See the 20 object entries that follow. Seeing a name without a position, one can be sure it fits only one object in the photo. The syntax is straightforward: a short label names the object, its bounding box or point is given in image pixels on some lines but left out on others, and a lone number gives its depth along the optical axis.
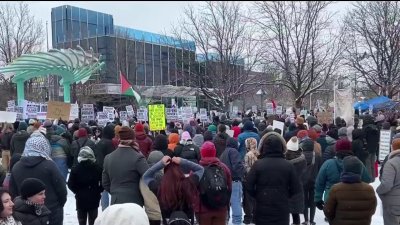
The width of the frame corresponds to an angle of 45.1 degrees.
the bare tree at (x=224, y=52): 30.34
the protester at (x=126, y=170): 6.09
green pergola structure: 24.81
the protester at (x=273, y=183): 5.86
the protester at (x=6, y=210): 3.91
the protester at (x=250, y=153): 8.20
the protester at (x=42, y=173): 5.62
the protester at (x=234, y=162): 8.18
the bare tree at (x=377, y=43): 29.70
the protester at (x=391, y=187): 6.16
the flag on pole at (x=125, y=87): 25.66
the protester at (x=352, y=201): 5.48
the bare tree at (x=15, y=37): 34.84
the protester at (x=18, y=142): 11.20
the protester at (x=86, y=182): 6.91
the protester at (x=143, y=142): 9.46
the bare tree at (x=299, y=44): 28.69
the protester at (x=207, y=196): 6.20
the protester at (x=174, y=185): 5.68
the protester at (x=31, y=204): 4.39
